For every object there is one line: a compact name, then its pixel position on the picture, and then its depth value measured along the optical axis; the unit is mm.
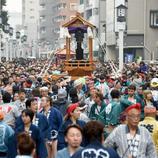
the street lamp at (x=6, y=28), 56903
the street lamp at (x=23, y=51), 143175
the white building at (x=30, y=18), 165800
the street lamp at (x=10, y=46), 92125
